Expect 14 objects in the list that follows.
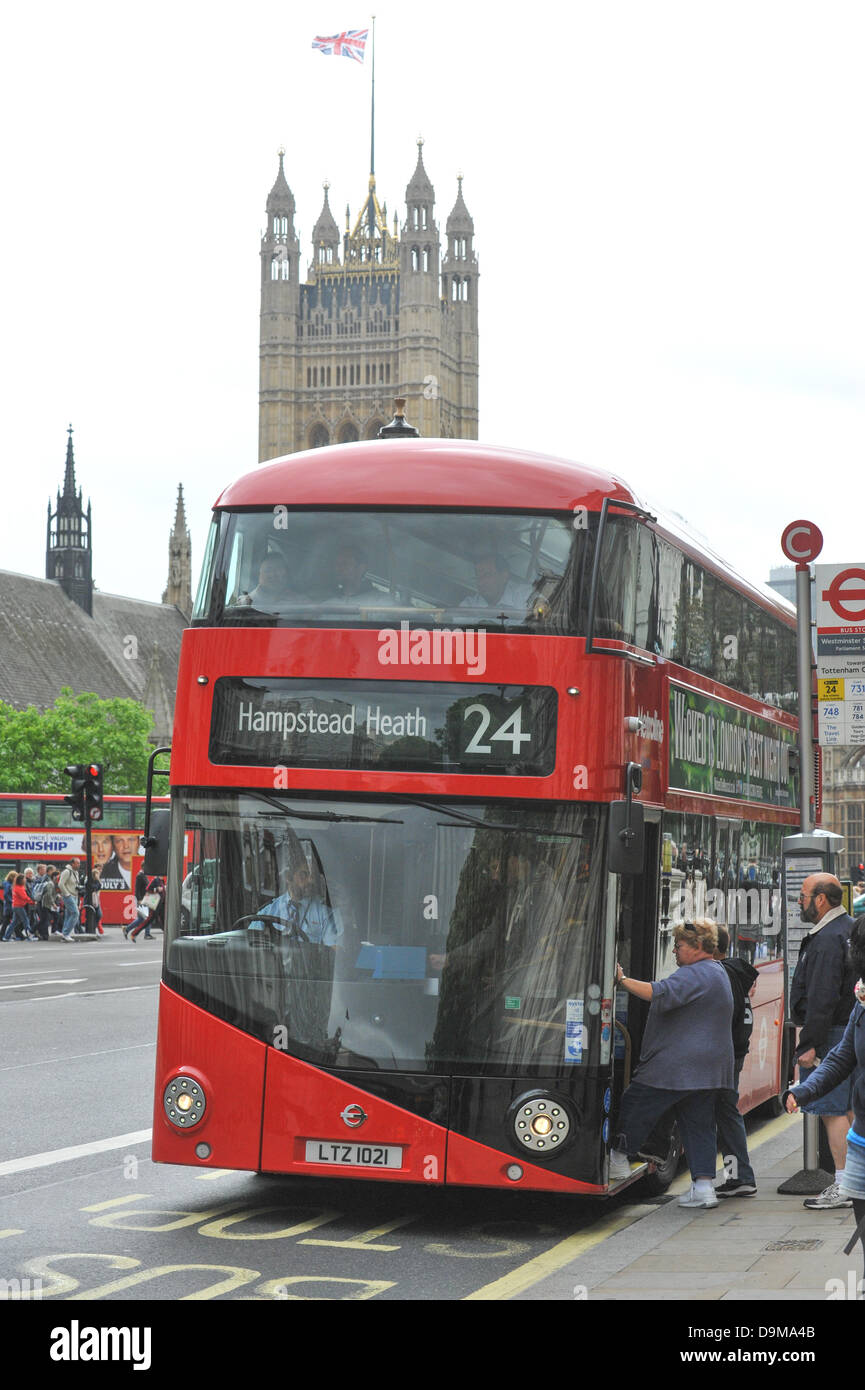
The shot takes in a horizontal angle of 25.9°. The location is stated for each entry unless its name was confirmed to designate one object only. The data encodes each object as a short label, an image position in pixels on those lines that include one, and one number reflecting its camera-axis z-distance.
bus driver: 8.44
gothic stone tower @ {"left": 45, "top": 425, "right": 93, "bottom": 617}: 98.38
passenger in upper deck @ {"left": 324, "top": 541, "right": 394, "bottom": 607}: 8.65
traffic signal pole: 37.12
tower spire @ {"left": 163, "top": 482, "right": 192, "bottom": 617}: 117.81
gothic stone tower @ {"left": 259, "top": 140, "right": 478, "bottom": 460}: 124.31
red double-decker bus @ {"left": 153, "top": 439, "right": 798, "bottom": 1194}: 8.33
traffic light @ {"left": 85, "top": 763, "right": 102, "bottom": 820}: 37.44
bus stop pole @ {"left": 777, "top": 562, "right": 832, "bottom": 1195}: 10.54
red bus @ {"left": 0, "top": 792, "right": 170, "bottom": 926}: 46.29
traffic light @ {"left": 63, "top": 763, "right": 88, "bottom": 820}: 37.42
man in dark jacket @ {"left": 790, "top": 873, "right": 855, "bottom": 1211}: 9.09
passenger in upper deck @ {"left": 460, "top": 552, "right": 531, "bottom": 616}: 8.55
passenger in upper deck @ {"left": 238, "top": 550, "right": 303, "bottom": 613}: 8.74
